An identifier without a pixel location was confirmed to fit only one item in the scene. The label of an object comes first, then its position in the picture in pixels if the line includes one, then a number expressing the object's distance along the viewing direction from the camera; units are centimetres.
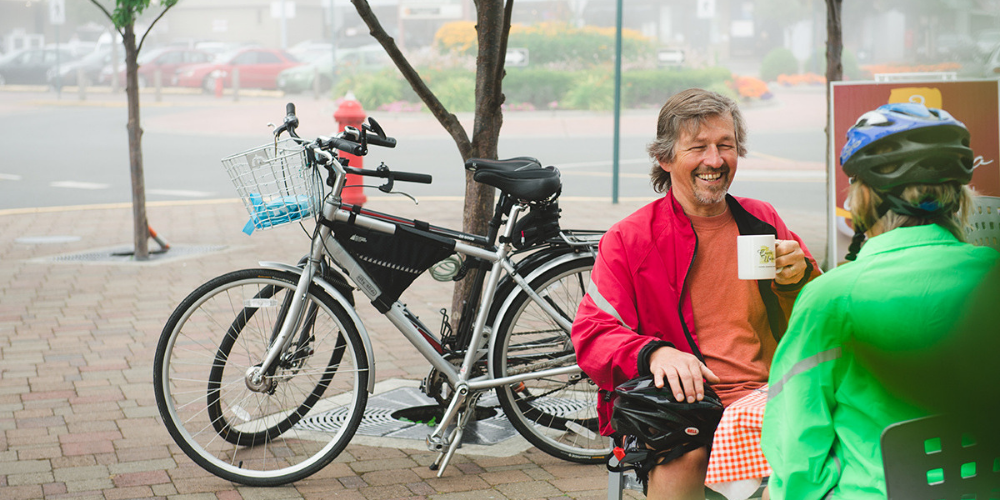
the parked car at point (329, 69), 3381
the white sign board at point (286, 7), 3969
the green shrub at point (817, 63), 3641
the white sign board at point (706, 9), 3766
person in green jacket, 163
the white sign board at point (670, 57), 3322
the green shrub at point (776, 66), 3569
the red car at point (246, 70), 3412
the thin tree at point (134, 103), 821
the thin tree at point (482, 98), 424
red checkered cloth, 230
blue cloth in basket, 349
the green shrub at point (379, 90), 2925
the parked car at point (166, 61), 3441
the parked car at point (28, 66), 3628
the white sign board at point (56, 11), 3131
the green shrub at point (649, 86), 3012
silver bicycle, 359
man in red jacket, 261
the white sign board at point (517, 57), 3195
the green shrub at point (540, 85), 3027
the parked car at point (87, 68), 3534
